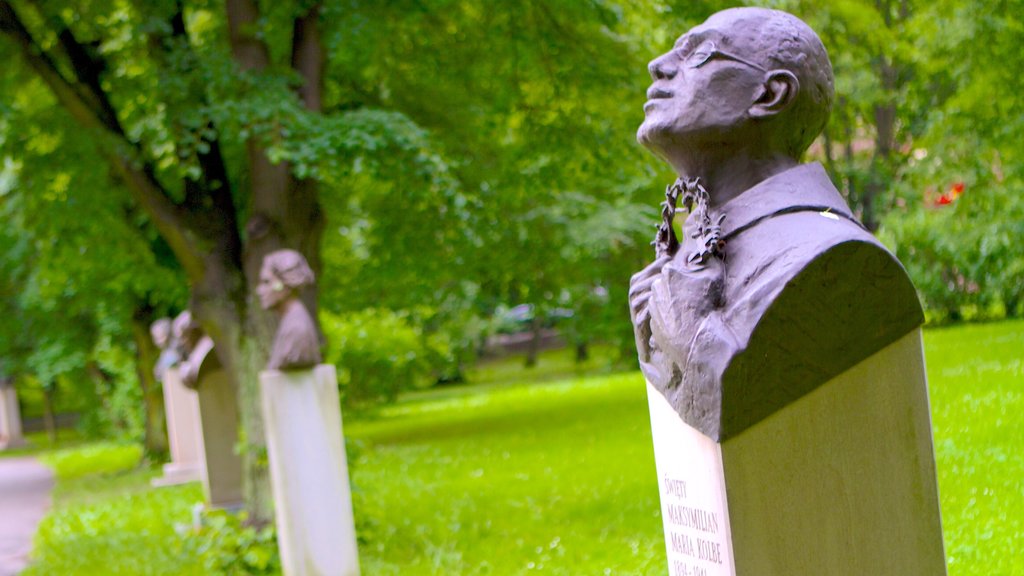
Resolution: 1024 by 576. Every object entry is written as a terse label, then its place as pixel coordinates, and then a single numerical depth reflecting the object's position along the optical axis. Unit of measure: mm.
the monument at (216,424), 14789
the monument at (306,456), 9312
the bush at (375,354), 24484
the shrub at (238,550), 10297
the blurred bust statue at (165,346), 20109
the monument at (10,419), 42562
